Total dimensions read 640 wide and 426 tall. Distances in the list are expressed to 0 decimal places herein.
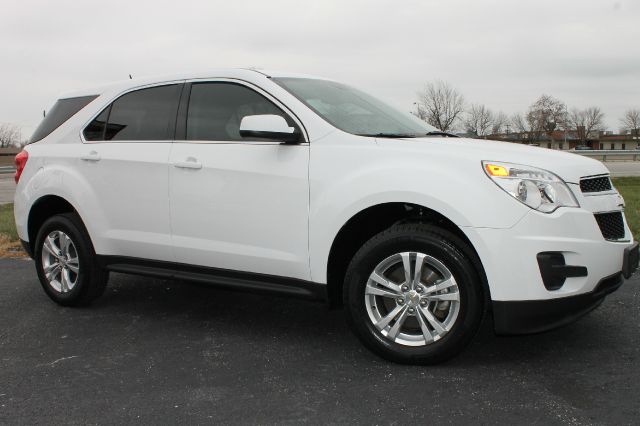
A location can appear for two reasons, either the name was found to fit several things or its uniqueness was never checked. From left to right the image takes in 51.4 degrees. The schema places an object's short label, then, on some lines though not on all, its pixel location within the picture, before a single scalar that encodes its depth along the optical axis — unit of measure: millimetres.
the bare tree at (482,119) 64744
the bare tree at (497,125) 66375
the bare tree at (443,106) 62875
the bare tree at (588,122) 101375
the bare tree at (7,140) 105812
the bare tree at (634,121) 98250
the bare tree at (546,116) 83262
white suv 3574
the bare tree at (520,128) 73750
